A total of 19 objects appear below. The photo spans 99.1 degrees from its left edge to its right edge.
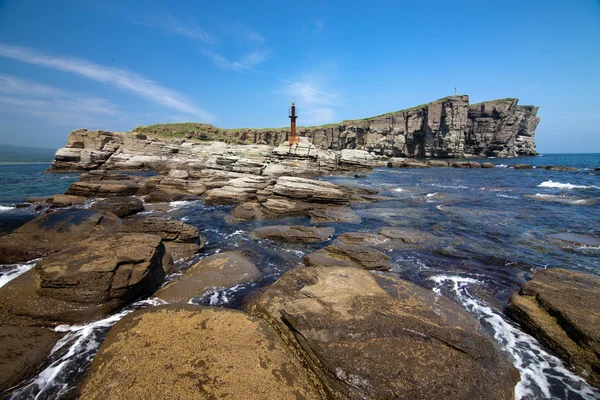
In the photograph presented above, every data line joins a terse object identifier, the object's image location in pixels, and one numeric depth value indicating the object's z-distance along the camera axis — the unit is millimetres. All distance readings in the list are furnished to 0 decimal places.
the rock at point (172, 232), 10203
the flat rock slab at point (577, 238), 11383
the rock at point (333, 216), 15250
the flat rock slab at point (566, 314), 4773
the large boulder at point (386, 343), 3789
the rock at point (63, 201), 18484
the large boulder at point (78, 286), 5855
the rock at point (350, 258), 8734
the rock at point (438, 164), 64788
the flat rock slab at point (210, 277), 7125
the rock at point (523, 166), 51953
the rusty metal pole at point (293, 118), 52062
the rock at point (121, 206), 15703
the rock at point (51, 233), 8812
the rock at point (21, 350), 4324
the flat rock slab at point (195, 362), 3582
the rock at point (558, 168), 47916
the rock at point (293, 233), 11961
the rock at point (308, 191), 18797
